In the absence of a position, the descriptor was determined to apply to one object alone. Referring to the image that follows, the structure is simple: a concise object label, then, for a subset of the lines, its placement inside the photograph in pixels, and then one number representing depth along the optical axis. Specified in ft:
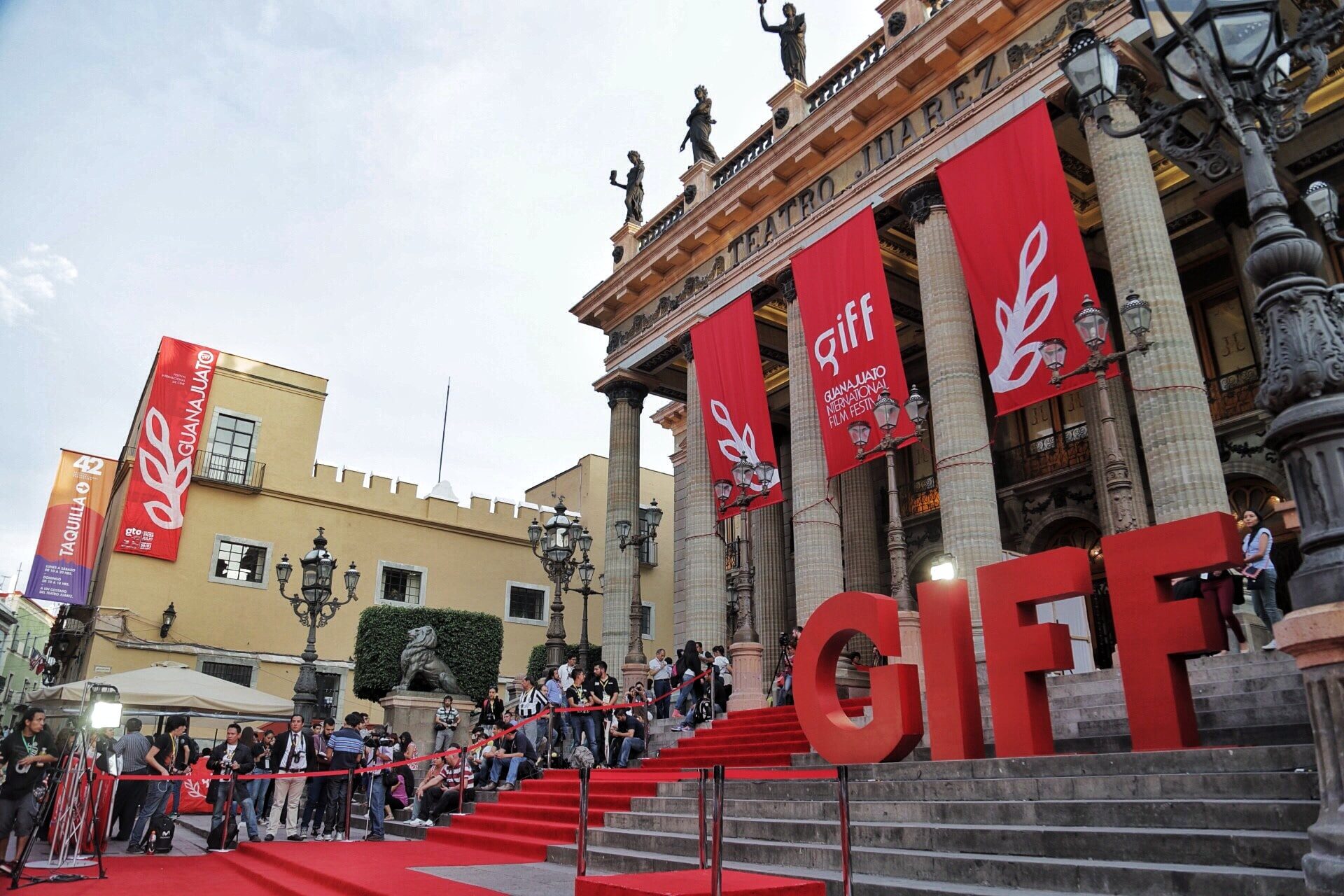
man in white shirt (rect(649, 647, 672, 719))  50.08
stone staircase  14.49
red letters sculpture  20.57
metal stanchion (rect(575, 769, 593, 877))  19.99
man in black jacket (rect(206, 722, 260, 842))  32.83
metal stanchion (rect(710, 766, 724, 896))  12.79
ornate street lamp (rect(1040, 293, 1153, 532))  28.43
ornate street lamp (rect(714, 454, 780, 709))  41.39
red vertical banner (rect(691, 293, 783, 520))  52.49
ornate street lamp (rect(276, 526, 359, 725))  46.09
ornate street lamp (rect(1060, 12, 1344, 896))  11.60
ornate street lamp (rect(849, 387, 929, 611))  34.30
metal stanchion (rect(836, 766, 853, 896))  14.74
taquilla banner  77.41
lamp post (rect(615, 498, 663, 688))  54.60
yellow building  73.67
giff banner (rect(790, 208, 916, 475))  44.55
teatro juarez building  37.60
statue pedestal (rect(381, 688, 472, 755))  52.80
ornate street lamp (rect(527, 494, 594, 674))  44.73
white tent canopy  44.45
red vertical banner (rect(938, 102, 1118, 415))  36.42
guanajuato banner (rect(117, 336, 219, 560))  73.67
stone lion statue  54.60
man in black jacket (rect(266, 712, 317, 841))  34.86
